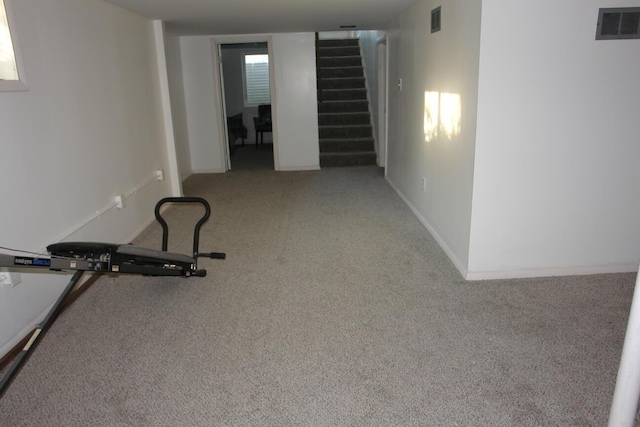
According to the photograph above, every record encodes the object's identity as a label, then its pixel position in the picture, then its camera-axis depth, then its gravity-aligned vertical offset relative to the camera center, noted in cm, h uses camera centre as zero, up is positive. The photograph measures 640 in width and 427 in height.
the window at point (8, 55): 265 +25
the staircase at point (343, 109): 797 -32
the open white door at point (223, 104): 746 -15
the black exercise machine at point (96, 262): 202 -85
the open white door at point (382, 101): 686 -17
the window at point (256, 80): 1073 +29
